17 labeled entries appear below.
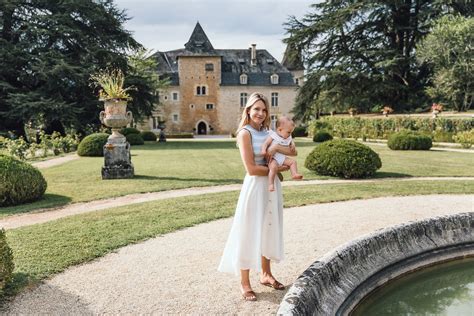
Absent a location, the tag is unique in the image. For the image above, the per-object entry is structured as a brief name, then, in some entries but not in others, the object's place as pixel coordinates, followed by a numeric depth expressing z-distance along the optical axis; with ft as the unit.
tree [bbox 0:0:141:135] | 76.43
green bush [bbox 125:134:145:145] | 84.38
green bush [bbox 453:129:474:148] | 66.03
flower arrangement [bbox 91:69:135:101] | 35.68
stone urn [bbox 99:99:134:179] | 36.40
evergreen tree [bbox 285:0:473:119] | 99.19
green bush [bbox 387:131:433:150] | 64.49
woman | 11.00
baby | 10.62
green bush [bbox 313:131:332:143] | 91.38
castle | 143.95
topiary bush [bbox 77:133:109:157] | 60.29
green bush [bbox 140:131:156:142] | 105.02
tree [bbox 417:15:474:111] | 86.63
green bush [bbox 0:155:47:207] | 25.79
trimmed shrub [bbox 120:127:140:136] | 87.48
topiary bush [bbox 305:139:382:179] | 35.60
